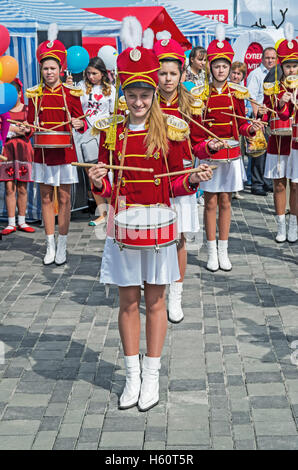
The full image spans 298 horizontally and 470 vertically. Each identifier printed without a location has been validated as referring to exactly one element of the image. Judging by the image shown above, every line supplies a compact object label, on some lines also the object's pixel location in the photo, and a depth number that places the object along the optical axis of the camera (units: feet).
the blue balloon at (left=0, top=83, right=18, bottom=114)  16.55
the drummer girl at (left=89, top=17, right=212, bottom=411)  13.23
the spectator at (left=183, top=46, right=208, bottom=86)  33.45
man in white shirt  35.96
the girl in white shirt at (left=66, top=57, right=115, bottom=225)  29.71
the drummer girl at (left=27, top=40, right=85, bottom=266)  22.85
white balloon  33.70
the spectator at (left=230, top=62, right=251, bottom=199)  32.12
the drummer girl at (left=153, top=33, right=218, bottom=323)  17.95
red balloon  17.69
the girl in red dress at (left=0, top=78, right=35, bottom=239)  28.55
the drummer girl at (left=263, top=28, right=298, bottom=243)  23.71
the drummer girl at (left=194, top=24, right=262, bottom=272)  21.65
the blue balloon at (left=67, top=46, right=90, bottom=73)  29.09
